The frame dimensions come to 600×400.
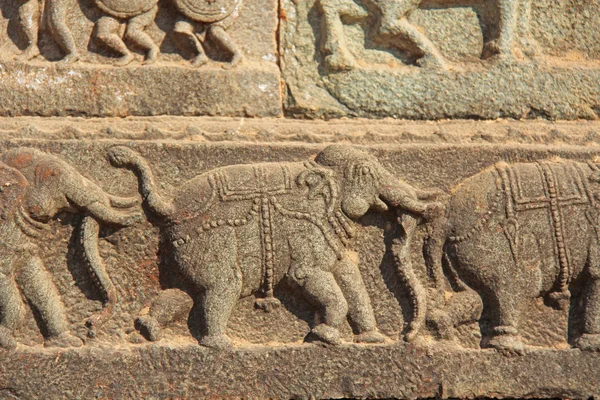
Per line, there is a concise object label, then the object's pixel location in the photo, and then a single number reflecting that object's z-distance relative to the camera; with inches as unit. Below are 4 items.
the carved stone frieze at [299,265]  308.8
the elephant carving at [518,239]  322.0
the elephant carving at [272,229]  310.7
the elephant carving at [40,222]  305.7
